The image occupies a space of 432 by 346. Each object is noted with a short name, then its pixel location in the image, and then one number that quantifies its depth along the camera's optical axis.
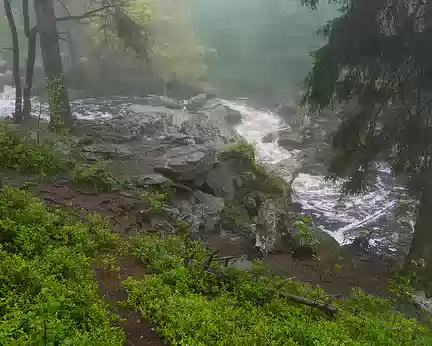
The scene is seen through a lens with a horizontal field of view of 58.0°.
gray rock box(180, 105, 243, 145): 15.98
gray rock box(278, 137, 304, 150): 21.72
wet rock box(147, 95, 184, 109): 25.28
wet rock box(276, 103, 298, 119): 27.22
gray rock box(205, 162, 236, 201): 11.21
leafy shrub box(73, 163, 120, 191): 8.59
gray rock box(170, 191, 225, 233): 9.16
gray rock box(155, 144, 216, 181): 10.35
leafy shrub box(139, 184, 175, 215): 8.54
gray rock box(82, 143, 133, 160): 10.89
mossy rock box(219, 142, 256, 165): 12.81
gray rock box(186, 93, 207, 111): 26.59
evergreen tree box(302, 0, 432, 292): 7.91
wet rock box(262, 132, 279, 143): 22.66
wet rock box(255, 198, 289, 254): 9.79
